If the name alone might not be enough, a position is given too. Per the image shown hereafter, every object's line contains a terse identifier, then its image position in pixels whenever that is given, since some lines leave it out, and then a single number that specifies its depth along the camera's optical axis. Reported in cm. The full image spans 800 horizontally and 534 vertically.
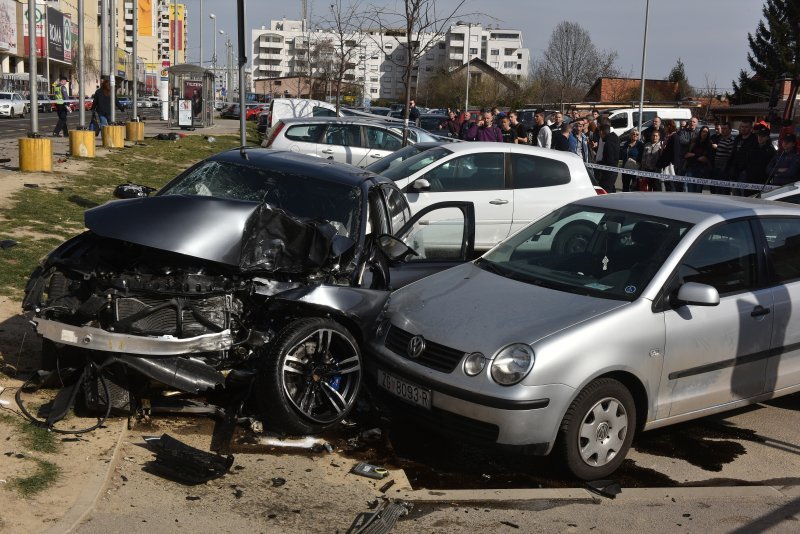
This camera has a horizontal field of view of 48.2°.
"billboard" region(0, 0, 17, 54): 7794
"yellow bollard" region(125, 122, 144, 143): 2919
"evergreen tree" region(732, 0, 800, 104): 6538
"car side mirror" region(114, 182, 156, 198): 739
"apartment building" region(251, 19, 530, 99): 14888
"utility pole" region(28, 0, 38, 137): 1812
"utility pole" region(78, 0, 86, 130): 2686
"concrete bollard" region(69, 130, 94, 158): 2092
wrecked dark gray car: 535
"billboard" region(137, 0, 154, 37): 14019
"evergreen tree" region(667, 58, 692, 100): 7925
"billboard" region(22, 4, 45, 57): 7856
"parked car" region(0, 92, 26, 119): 4959
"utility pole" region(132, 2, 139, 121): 3397
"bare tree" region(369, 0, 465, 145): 1769
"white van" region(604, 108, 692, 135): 3669
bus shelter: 3959
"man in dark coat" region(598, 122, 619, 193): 1912
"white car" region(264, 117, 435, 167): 1702
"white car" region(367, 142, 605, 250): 1180
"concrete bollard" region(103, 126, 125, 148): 2466
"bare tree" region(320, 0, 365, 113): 2839
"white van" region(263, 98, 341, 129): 2988
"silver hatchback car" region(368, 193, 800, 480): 507
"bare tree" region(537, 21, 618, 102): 6688
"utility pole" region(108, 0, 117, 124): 3368
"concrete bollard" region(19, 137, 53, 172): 1683
